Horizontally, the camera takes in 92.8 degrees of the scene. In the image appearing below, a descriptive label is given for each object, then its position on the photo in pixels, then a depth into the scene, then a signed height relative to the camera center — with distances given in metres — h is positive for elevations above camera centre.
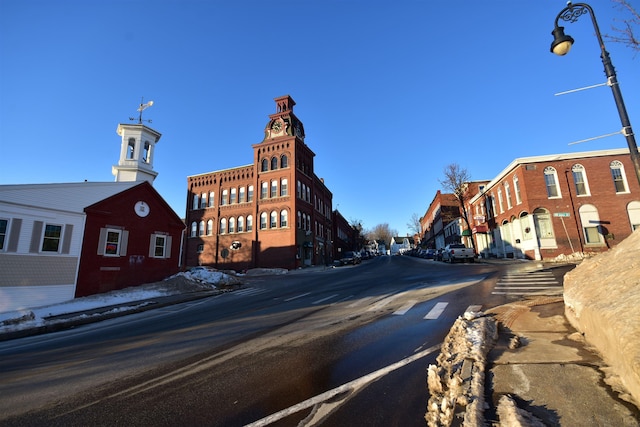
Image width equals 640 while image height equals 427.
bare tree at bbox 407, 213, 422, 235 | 110.12 +12.92
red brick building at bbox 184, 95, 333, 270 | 38.38 +8.04
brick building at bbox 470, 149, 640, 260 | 24.95 +4.61
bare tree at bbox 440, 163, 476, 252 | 42.94 +10.73
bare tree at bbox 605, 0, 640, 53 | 6.98 +4.87
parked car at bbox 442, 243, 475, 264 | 29.12 +0.73
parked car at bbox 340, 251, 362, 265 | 41.34 +0.79
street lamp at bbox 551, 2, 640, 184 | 7.01 +4.92
